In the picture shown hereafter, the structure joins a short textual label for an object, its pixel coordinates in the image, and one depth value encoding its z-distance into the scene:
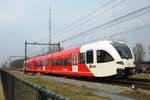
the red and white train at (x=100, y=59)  11.78
